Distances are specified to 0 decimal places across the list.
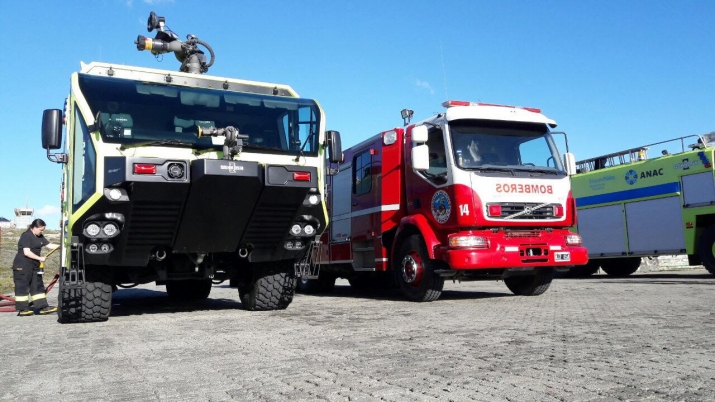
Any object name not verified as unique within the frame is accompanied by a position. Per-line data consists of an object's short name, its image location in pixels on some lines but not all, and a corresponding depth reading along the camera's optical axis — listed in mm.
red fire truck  8867
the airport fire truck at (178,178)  6883
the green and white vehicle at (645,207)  14102
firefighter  9719
